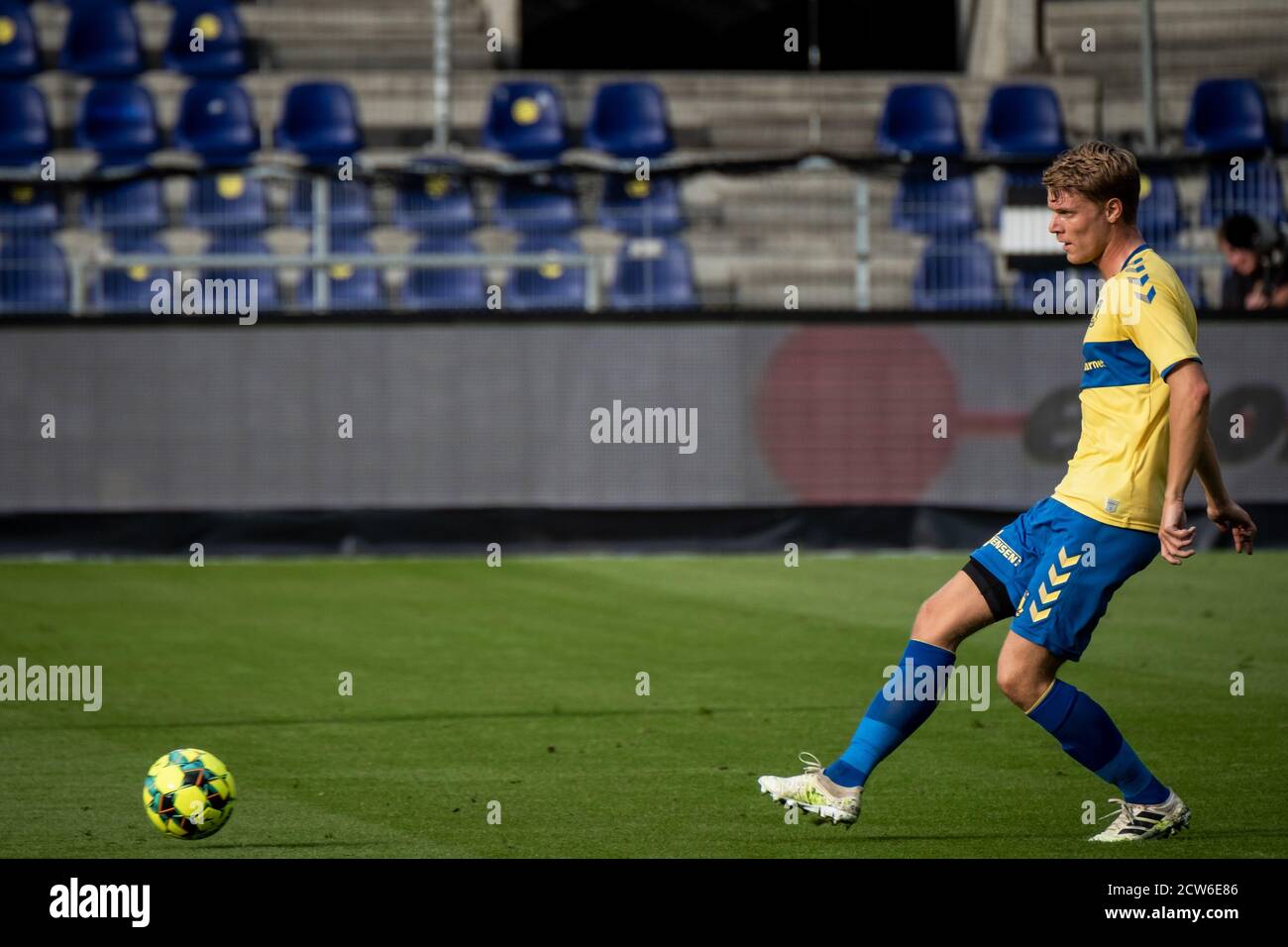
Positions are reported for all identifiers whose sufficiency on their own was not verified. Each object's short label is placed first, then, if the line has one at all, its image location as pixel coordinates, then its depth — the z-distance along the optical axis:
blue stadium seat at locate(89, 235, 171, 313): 18.12
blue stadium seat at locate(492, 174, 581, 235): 18.41
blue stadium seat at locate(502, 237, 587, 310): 18.12
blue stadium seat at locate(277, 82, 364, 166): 23.36
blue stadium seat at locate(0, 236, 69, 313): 18.02
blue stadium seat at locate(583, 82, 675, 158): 23.67
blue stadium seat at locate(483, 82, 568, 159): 23.48
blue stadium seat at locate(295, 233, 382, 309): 18.25
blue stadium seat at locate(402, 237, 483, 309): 18.34
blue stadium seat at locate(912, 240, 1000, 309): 18.06
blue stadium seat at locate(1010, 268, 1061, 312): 17.83
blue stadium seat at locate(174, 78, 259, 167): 23.31
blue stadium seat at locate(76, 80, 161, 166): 23.44
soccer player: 6.62
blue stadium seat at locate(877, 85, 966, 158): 23.44
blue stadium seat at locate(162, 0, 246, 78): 24.36
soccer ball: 7.10
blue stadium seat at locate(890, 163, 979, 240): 18.06
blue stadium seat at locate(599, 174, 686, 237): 18.25
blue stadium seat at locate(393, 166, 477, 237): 18.28
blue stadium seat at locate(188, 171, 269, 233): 18.52
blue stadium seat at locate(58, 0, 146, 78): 24.39
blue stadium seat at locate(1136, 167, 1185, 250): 18.45
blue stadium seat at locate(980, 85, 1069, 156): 23.53
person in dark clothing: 17.47
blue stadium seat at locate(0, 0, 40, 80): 24.22
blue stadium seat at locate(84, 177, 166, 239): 18.73
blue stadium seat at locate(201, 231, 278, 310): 18.19
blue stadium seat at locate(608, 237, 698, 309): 18.20
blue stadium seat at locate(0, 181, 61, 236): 18.31
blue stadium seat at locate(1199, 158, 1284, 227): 18.27
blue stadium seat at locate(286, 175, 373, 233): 18.16
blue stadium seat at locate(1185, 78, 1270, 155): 23.83
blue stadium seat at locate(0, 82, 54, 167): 22.95
